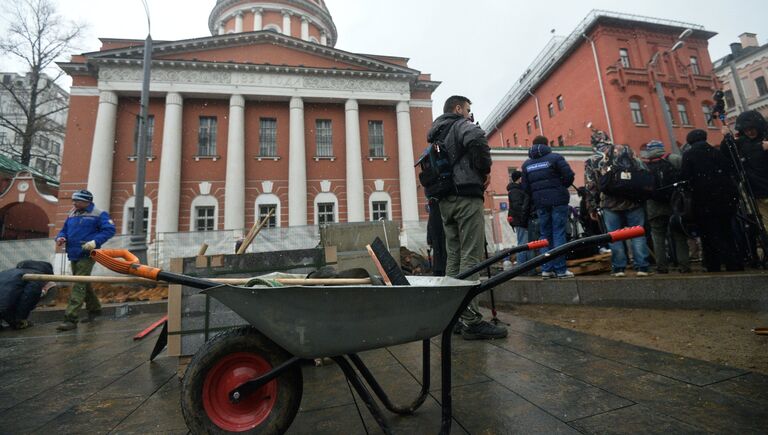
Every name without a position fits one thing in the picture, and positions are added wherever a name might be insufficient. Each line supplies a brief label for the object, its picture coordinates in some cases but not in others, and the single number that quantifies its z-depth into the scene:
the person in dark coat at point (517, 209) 5.66
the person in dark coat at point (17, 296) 4.86
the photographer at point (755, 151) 3.73
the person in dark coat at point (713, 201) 3.75
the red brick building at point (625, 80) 22.47
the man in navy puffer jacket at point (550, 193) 4.38
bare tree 18.55
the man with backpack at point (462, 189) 2.98
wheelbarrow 1.22
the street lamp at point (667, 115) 12.29
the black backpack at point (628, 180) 4.10
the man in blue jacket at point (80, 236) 5.08
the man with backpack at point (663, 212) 4.25
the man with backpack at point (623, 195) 4.11
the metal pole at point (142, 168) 7.55
